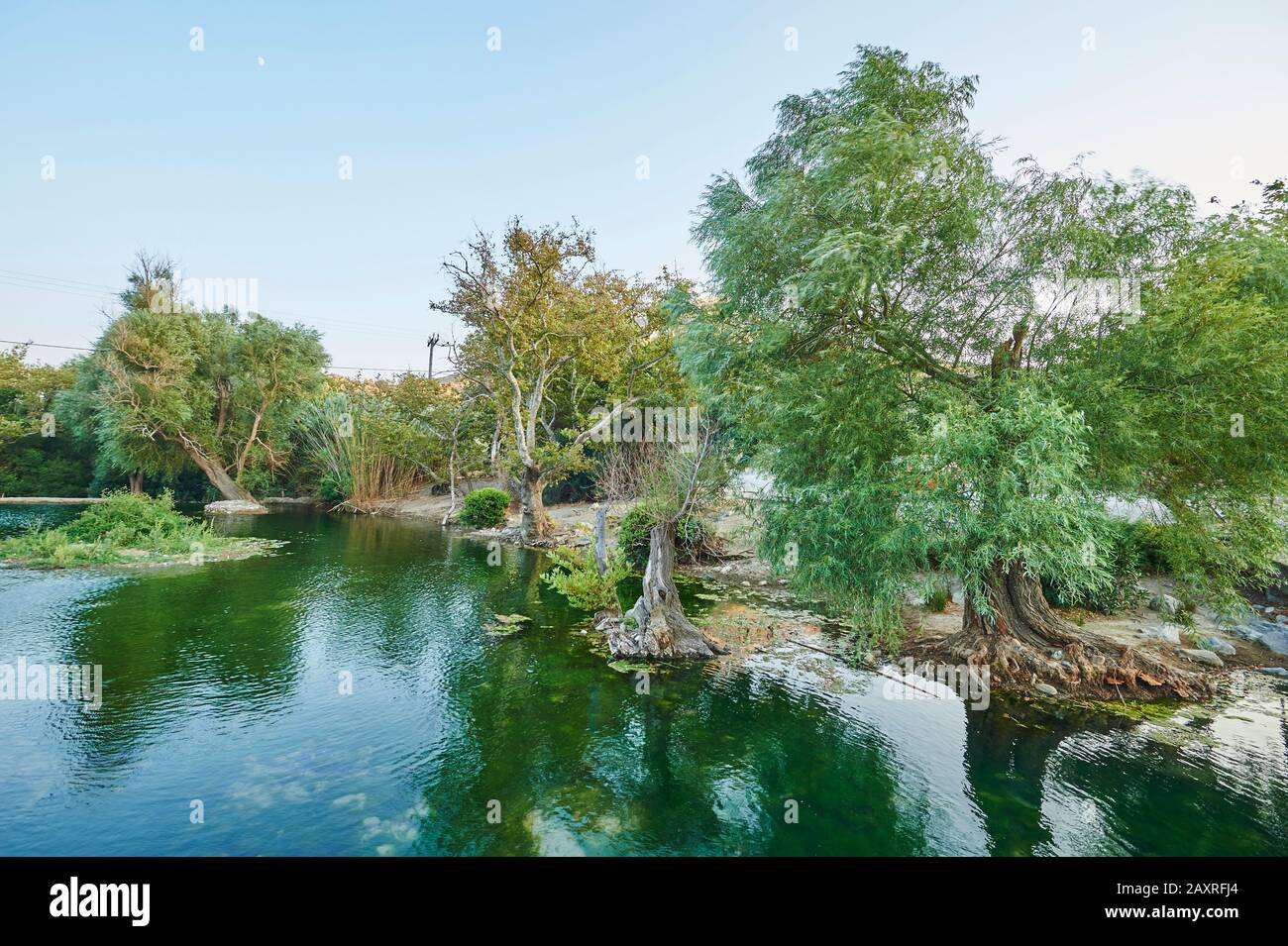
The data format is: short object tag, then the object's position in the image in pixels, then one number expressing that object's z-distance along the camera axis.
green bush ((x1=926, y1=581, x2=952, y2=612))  11.56
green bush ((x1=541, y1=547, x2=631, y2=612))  11.73
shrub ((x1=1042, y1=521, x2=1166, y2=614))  10.33
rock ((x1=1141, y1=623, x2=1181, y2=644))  9.97
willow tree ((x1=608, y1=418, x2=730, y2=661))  9.95
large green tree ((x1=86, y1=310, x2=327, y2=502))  27.25
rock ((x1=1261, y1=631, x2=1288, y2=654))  9.72
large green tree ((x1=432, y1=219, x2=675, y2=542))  20.44
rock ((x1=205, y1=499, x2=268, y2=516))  28.03
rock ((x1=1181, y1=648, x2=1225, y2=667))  9.30
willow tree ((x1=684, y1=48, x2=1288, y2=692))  6.88
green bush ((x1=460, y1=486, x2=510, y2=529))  25.14
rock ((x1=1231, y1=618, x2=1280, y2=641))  10.06
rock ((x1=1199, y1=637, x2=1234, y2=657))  9.69
